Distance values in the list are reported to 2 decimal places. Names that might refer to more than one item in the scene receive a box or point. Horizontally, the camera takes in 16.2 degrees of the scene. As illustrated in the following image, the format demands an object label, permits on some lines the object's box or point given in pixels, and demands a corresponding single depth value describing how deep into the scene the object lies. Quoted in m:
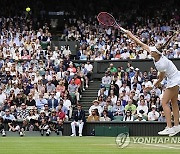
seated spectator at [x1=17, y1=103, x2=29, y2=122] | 27.55
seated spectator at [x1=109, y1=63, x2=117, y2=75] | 30.96
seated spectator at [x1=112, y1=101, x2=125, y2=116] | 27.20
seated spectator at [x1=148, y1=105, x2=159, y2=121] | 26.11
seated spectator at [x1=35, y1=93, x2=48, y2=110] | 28.76
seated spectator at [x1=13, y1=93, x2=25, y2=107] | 29.22
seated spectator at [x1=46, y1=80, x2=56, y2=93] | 30.01
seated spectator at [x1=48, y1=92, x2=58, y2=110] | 28.58
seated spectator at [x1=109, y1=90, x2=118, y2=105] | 28.05
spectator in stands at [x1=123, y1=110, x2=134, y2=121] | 26.56
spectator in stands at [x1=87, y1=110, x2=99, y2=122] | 27.11
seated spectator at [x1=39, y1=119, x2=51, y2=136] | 25.59
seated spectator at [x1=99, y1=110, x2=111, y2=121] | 26.95
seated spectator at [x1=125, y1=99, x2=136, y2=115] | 26.92
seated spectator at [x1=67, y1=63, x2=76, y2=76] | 31.24
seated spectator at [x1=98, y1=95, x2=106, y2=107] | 27.98
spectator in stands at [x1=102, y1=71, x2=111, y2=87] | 30.42
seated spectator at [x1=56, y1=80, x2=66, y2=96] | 29.50
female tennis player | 14.09
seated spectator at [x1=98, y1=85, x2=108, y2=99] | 28.99
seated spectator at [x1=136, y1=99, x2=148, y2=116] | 26.74
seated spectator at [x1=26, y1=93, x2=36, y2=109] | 28.62
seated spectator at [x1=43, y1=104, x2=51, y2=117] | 27.42
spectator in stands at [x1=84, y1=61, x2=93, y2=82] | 32.41
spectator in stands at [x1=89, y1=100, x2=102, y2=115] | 27.63
